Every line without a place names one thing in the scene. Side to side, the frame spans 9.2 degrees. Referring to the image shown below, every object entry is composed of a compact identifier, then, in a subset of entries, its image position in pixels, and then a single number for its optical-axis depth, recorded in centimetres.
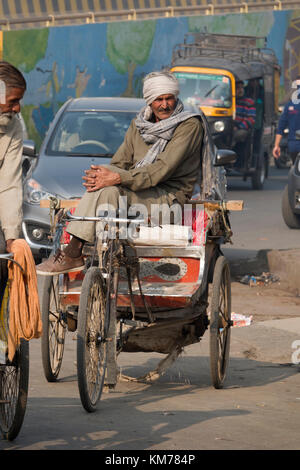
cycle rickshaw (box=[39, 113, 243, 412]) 1095
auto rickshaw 4037
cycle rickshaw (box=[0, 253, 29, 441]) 909
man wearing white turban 1186
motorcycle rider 3118
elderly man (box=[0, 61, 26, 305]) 924
